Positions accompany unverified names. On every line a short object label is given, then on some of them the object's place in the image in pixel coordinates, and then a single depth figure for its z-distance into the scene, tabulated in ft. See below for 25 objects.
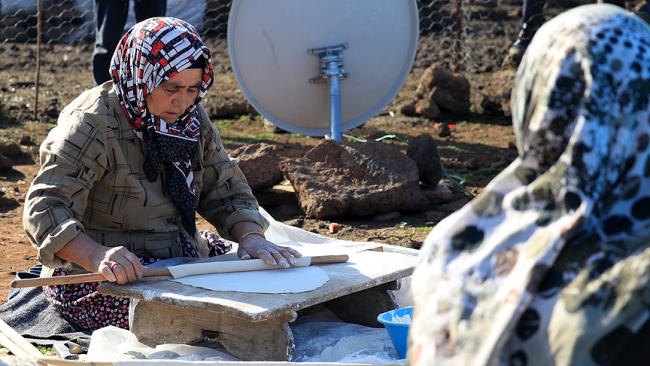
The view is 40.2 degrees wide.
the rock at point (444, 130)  23.85
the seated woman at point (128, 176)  9.96
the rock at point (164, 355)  9.43
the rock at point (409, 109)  25.99
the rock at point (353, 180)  16.72
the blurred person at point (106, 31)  19.39
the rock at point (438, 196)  17.92
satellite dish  18.29
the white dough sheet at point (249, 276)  9.64
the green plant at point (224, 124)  25.01
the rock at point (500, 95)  25.63
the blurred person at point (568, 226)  5.77
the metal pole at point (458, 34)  27.17
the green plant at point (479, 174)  19.72
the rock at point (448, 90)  25.63
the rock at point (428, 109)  25.49
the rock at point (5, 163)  19.71
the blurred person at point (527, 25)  25.68
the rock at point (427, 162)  18.33
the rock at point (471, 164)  20.49
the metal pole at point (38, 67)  23.65
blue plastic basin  9.47
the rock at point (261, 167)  17.43
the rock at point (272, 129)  24.44
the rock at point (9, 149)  20.64
